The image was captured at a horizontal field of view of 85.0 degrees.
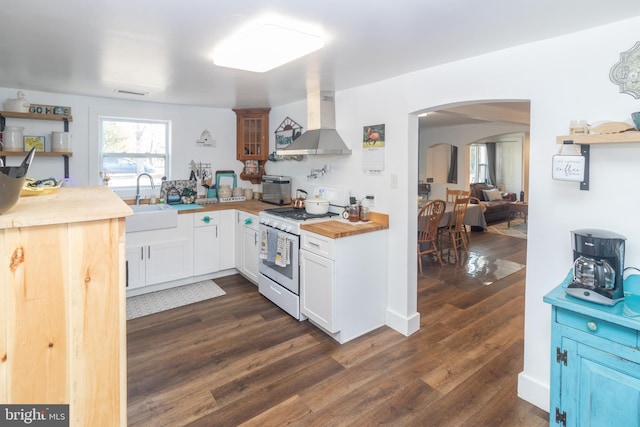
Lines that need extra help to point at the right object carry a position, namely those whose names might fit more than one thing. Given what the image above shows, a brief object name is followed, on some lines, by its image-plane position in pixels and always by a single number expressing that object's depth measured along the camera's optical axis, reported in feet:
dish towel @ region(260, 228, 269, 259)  11.76
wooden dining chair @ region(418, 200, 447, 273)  16.05
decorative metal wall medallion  5.56
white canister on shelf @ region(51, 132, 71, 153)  12.14
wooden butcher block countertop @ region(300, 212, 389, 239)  9.41
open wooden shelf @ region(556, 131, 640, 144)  5.12
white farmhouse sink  12.04
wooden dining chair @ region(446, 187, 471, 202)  21.45
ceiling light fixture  6.11
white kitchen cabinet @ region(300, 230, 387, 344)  9.39
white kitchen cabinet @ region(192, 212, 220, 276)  13.62
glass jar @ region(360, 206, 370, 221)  10.85
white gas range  10.69
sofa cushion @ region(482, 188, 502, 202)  29.21
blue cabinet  4.81
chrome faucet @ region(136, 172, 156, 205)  13.96
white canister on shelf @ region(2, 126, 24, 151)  11.28
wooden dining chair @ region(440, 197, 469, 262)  18.16
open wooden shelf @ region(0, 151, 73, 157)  11.27
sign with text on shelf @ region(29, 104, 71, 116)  11.84
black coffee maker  5.23
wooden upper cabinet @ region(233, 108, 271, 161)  15.80
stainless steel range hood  11.09
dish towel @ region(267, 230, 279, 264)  11.29
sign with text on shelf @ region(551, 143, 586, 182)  5.97
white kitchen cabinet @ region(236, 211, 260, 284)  13.17
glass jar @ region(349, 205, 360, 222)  10.69
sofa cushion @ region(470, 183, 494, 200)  29.68
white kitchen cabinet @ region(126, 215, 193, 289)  12.28
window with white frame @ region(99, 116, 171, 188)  13.82
